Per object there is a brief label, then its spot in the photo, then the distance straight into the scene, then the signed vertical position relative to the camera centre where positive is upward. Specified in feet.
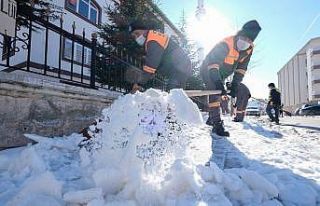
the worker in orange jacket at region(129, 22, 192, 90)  9.75 +3.04
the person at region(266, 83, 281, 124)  18.50 +1.04
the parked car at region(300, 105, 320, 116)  66.40 +0.62
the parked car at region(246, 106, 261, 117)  54.09 -0.09
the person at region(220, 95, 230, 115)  32.04 +0.37
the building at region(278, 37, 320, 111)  99.65 +20.95
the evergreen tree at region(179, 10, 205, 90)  22.83 +7.66
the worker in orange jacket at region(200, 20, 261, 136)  9.58 +2.82
